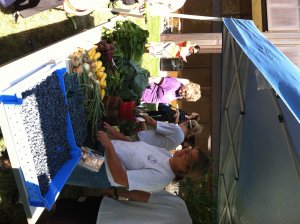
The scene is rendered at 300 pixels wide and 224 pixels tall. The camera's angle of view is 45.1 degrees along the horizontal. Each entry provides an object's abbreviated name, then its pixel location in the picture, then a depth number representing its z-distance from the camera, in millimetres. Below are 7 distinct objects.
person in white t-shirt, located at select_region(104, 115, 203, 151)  3588
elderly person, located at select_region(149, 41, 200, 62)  6288
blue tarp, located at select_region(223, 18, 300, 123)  2066
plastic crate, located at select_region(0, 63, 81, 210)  1829
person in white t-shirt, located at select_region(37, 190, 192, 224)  2770
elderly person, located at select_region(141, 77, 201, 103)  5484
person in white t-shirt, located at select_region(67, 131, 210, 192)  2527
